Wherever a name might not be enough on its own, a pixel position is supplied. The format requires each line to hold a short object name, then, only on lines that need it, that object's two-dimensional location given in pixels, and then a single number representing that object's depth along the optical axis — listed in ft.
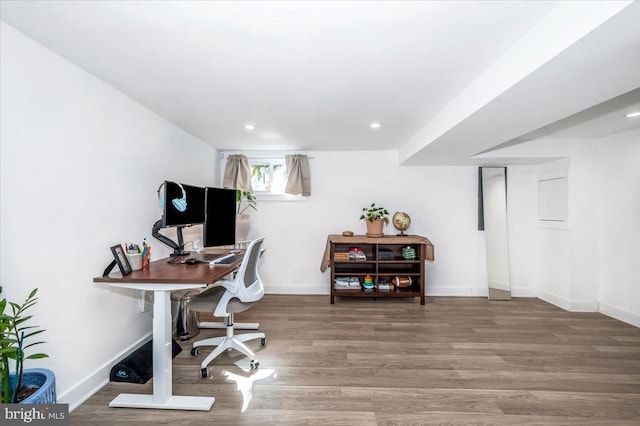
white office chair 7.09
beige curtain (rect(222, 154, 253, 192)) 13.44
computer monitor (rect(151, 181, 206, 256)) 7.10
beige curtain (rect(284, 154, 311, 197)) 13.39
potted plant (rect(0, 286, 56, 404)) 3.76
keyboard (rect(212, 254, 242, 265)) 7.55
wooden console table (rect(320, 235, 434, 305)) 12.44
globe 13.16
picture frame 6.08
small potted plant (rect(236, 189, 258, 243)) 11.68
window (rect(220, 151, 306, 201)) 13.96
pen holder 6.54
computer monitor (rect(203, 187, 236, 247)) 8.49
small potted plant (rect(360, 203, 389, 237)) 12.94
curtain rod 13.92
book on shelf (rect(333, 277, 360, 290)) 12.83
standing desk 5.71
